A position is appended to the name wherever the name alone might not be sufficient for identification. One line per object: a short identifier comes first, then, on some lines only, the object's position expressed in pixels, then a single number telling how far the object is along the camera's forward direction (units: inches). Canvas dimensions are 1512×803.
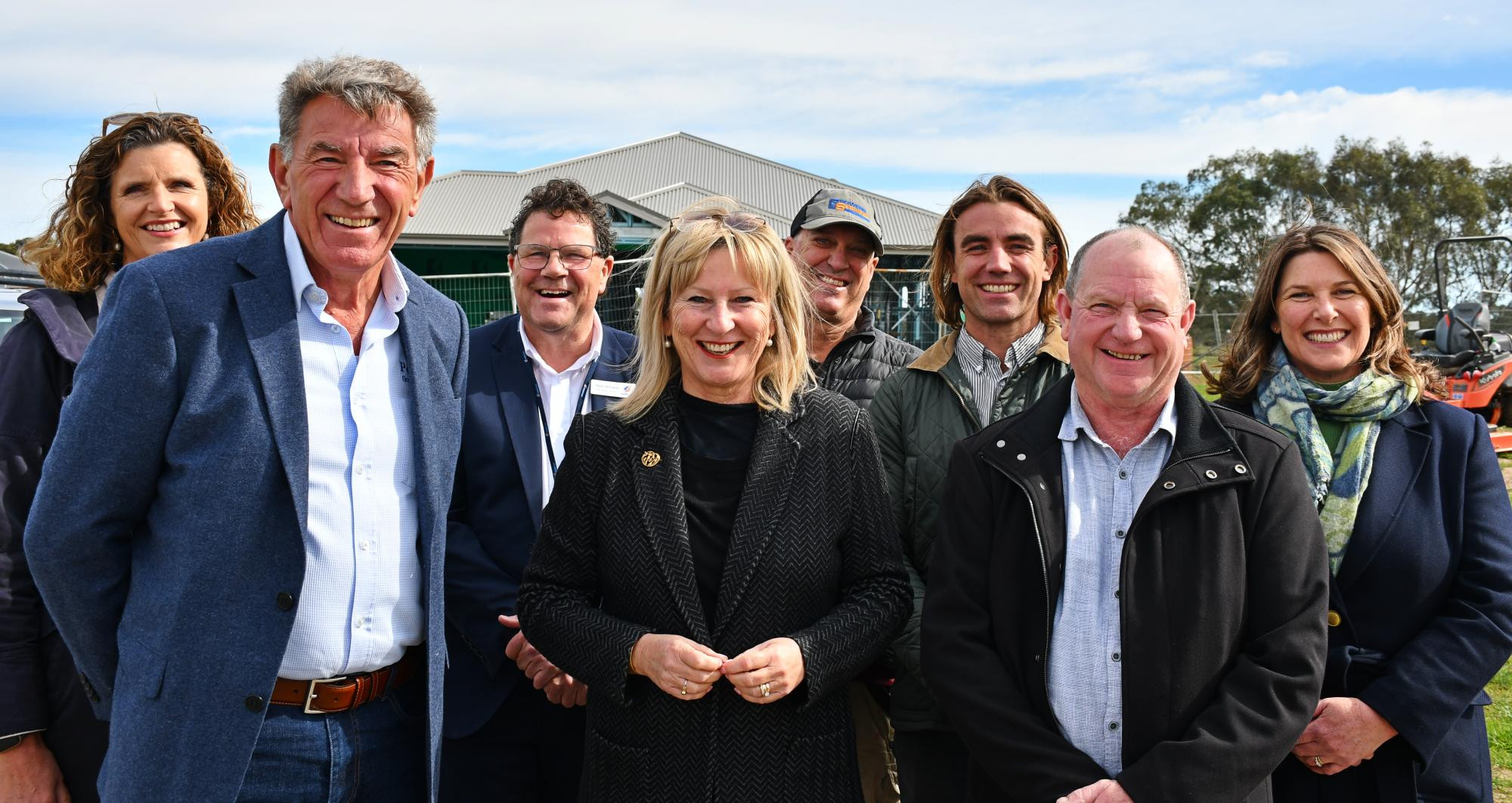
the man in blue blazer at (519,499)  120.4
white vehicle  186.3
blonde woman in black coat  95.8
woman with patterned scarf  98.5
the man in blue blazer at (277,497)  84.9
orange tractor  577.0
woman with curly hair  101.7
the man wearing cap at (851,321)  143.6
